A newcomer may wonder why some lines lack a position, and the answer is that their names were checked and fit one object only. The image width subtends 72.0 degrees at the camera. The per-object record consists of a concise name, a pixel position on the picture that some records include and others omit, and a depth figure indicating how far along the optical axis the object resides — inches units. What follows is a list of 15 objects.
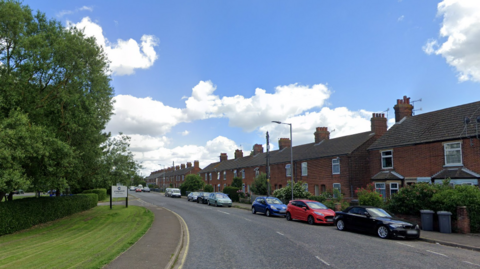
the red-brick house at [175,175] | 3804.1
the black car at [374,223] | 573.9
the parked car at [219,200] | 1451.8
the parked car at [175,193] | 2362.7
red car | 788.9
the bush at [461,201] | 624.1
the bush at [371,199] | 834.2
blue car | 998.4
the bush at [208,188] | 2487.2
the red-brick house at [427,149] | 884.0
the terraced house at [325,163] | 1322.6
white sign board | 1211.2
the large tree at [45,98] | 591.6
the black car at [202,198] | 1657.2
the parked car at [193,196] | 1872.5
